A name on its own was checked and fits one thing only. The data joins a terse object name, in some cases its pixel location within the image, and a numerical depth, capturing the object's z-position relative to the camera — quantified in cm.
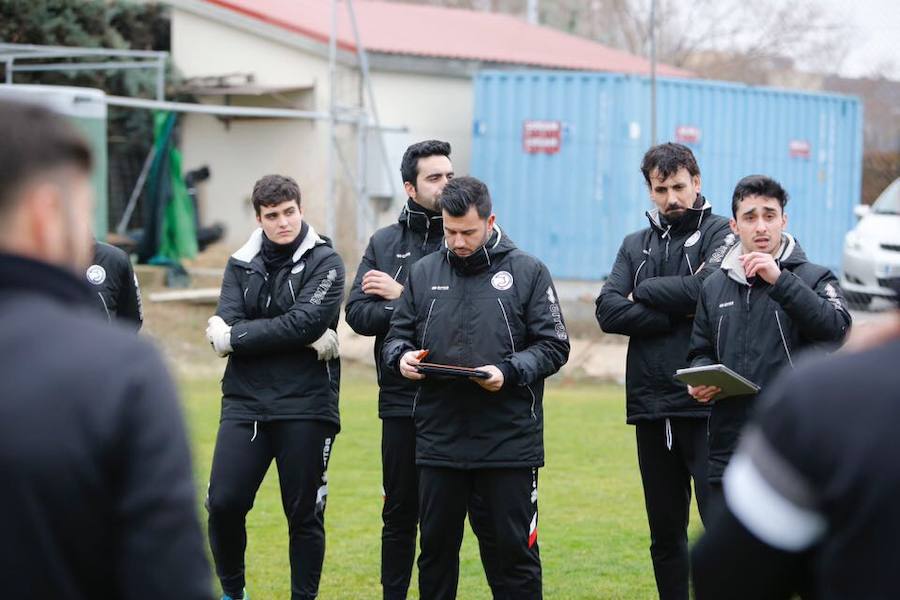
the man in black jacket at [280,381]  1181
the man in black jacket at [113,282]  1273
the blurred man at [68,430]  401
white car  2980
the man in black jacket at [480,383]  1055
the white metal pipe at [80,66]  3491
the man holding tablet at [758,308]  976
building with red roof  3656
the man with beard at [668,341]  1123
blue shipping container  3428
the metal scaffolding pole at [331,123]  3216
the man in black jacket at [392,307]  1203
